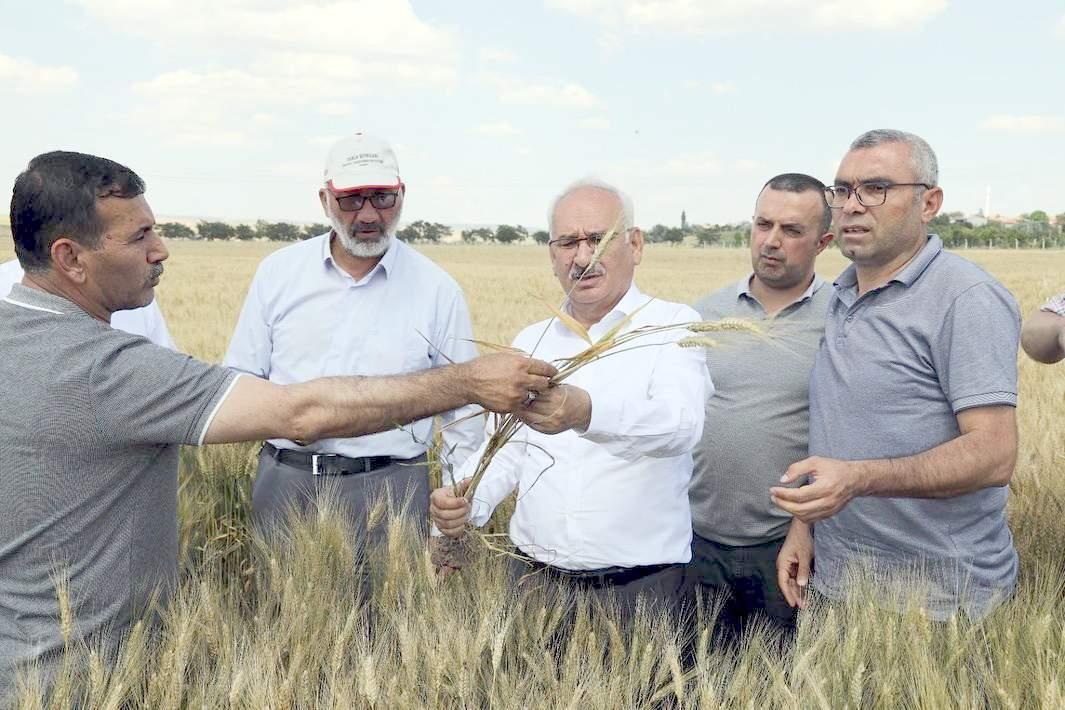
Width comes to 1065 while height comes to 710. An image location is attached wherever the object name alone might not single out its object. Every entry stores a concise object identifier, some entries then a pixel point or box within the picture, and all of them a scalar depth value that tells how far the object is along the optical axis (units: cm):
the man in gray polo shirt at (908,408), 216
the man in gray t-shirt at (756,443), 294
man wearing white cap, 343
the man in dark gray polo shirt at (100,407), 186
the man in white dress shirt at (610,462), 230
